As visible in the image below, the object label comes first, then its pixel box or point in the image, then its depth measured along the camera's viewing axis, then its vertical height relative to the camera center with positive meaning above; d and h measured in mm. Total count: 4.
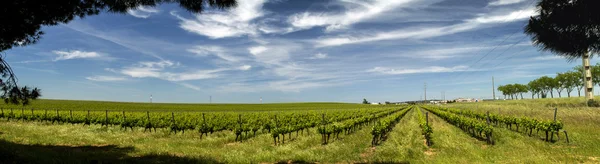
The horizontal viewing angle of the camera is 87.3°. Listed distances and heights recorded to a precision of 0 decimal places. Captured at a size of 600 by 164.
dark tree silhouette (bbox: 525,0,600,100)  7002 +1471
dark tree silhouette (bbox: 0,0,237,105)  7305 +2095
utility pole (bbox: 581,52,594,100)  36753 +835
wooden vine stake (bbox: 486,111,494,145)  15563 -2590
